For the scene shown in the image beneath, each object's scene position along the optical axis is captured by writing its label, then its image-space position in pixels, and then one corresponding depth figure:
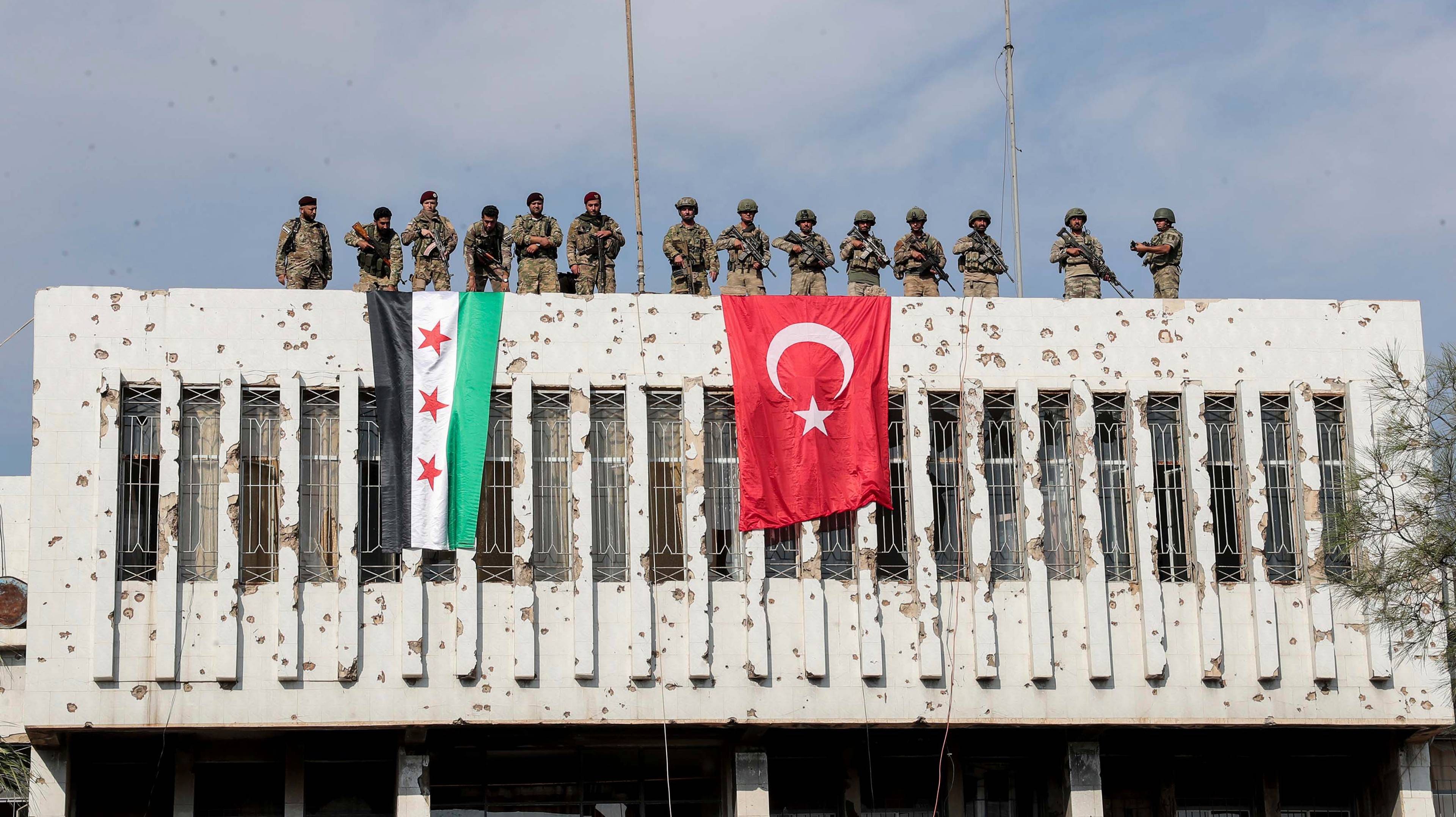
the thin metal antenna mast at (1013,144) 30.72
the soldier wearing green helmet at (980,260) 29.03
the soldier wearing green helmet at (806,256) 28.95
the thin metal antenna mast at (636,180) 28.73
